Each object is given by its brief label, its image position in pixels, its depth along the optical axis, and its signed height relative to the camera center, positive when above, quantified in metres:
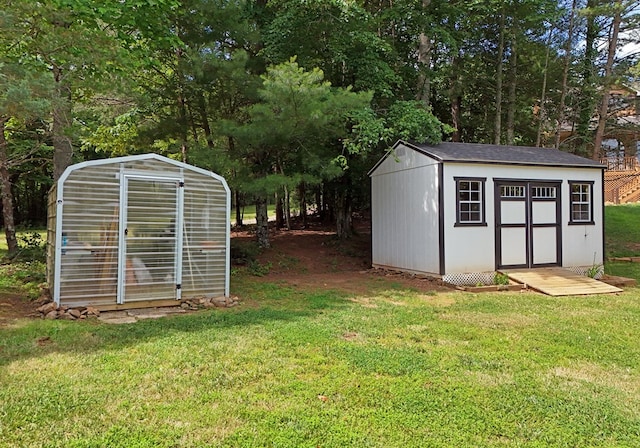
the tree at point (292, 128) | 8.48 +2.38
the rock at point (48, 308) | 5.90 -1.00
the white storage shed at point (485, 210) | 9.33 +0.63
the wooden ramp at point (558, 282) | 8.54 -0.93
